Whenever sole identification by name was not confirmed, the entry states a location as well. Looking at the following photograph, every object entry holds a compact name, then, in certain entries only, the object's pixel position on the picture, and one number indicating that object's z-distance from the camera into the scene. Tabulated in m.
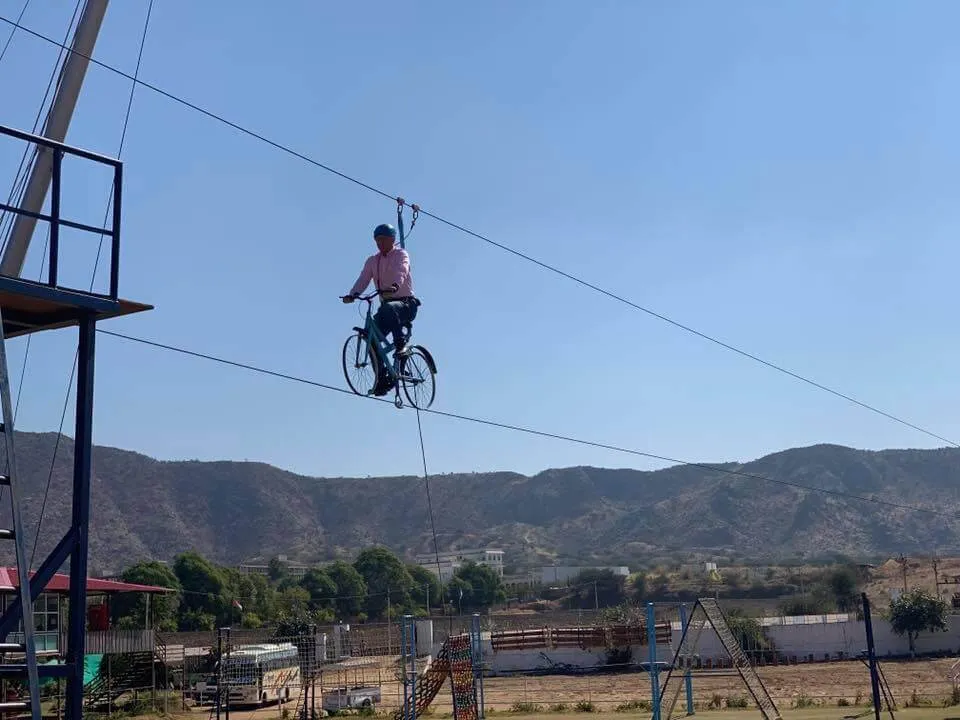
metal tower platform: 10.49
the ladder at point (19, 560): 8.39
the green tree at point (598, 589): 101.40
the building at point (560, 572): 124.21
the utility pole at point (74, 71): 15.95
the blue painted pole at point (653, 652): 24.72
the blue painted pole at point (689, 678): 25.86
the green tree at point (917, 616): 49.59
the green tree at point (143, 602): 55.08
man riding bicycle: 15.58
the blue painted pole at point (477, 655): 27.30
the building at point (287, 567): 131.88
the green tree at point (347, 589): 99.44
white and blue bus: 39.41
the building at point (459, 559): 142.06
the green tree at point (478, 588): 97.25
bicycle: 16.09
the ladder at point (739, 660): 24.36
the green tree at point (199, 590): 84.06
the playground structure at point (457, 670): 26.28
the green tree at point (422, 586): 104.50
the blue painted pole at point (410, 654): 25.76
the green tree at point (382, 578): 102.62
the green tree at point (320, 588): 96.31
